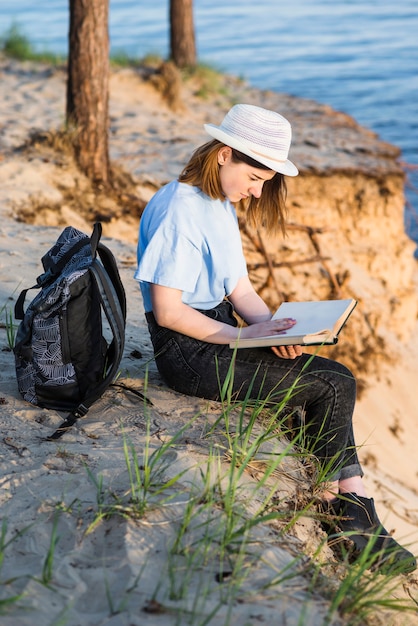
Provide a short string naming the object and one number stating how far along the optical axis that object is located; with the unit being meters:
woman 3.19
